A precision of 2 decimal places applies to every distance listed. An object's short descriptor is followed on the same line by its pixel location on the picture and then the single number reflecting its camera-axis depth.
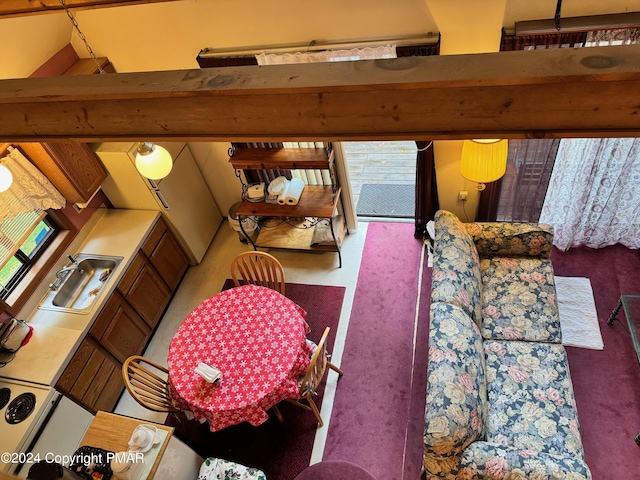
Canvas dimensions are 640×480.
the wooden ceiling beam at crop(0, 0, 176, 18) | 2.34
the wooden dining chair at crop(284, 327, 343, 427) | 2.86
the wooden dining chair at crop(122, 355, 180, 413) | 2.87
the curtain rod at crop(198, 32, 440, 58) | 2.92
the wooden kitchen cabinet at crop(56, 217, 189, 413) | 3.29
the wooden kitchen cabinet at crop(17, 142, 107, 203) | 3.29
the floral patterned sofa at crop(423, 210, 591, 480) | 2.42
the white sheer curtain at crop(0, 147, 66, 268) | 3.13
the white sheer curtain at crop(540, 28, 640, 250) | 3.27
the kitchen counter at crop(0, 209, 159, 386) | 3.08
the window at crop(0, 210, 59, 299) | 3.22
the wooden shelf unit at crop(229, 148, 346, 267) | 3.75
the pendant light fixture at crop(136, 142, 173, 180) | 2.97
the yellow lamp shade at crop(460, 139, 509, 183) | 3.08
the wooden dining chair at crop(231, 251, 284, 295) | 3.42
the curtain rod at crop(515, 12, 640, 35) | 2.58
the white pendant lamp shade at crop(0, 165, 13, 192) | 2.81
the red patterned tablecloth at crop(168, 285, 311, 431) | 2.84
